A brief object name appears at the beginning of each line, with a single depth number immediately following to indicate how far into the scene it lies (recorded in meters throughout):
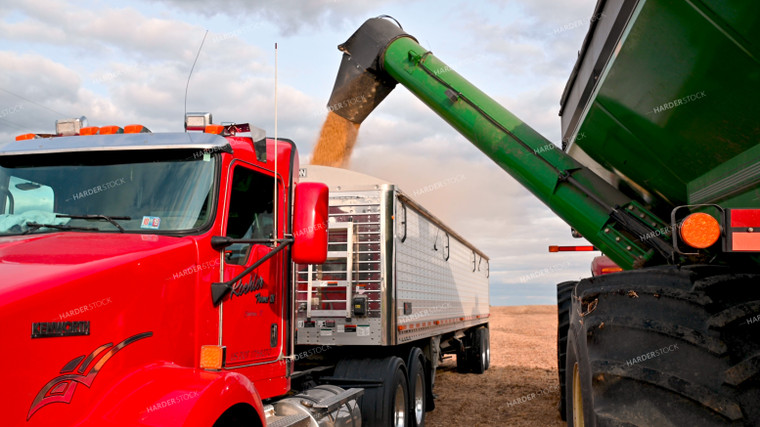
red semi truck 3.02
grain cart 2.90
